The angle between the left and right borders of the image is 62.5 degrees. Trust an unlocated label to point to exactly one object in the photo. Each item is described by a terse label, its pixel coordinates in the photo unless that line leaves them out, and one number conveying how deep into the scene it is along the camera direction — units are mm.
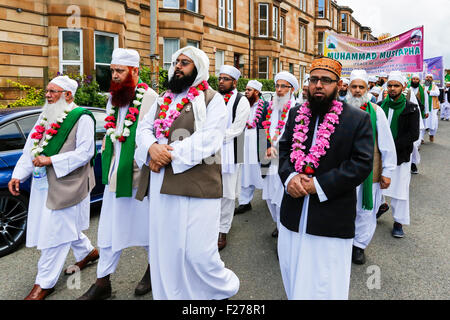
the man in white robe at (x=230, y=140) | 4984
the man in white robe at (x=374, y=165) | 4199
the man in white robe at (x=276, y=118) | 5258
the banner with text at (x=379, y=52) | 8281
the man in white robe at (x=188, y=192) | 2939
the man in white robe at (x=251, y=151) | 6086
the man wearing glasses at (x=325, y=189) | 2653
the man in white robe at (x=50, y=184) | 3584
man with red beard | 3533
